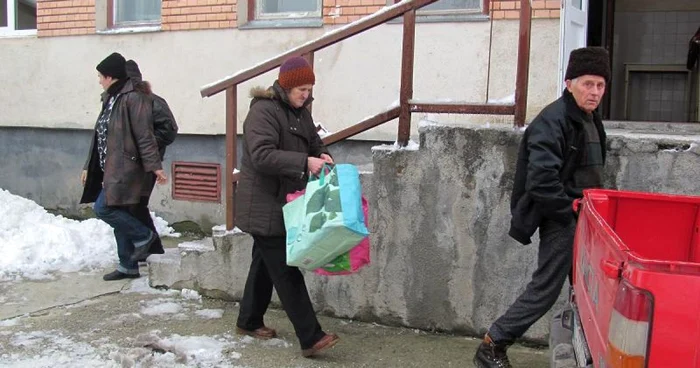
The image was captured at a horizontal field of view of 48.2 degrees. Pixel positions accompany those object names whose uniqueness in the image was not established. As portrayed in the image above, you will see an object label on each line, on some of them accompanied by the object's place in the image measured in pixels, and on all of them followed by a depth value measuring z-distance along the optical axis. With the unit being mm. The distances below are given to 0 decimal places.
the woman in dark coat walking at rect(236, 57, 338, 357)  4172
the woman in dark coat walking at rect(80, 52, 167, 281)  5684
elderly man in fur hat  3572
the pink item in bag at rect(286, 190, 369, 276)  4031
